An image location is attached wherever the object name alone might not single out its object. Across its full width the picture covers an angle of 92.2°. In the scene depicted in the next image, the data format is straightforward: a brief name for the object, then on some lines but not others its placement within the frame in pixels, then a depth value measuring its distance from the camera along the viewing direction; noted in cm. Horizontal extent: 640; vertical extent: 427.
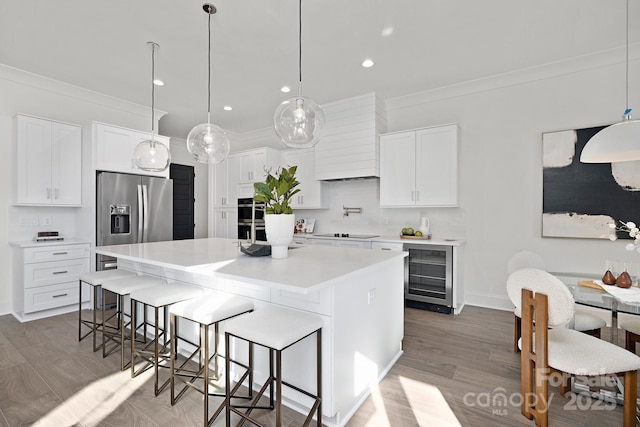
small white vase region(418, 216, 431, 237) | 423
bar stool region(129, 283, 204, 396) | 211
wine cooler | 375
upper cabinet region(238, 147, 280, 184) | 547
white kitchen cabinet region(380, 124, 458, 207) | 398
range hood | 443
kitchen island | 173
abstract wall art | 318
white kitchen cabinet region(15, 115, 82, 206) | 365
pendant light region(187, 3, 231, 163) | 288
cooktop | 453
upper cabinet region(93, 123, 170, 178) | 403
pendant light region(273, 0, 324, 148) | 223
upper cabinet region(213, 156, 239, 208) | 598
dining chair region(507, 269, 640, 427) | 159
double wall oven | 553
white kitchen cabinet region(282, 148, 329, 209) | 514
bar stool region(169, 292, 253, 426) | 174
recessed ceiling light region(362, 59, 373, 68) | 344
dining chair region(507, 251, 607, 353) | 221
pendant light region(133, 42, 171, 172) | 304
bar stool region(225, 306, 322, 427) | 150
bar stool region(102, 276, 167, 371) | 246
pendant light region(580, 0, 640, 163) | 189
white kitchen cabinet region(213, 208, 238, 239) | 591
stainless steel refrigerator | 399
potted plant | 218
